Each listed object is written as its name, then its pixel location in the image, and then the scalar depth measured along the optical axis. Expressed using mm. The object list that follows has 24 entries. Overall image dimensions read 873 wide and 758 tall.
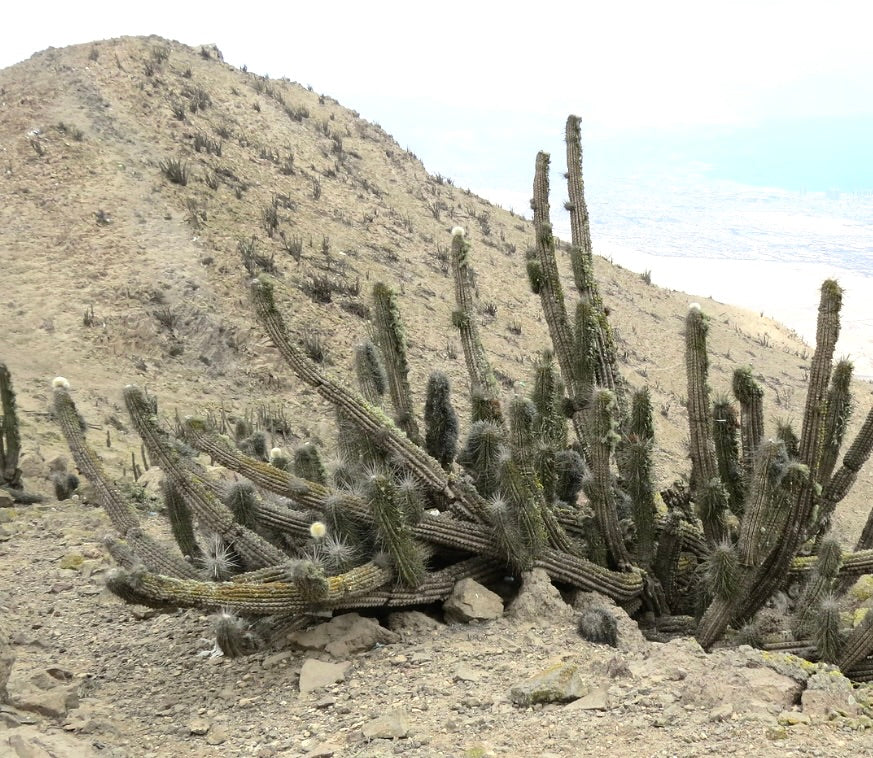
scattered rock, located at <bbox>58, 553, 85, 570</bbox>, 8016
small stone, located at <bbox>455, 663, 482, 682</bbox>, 5398
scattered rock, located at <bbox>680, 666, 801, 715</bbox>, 4727
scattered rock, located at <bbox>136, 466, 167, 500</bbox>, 10375
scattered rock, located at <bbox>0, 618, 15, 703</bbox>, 4910
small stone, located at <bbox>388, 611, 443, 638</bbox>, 6148
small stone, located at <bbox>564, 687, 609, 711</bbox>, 4832
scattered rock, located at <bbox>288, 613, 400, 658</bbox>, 5895
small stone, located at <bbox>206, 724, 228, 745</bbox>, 5059
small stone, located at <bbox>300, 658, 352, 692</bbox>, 5520
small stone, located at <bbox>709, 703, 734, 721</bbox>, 4590
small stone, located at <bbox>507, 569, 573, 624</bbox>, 6297
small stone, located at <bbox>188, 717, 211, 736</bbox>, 5188
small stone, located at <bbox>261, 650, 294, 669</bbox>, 5875
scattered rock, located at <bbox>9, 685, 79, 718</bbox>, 5109
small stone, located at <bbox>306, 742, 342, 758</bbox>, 4676
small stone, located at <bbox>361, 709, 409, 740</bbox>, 4758
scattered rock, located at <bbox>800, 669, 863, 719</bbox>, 4734
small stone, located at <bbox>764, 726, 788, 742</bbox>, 4379
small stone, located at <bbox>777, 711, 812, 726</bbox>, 4559
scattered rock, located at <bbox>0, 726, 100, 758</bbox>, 4227
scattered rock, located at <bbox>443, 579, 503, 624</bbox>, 6281
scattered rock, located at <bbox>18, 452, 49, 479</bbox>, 11062
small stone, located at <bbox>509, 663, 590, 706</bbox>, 4980
